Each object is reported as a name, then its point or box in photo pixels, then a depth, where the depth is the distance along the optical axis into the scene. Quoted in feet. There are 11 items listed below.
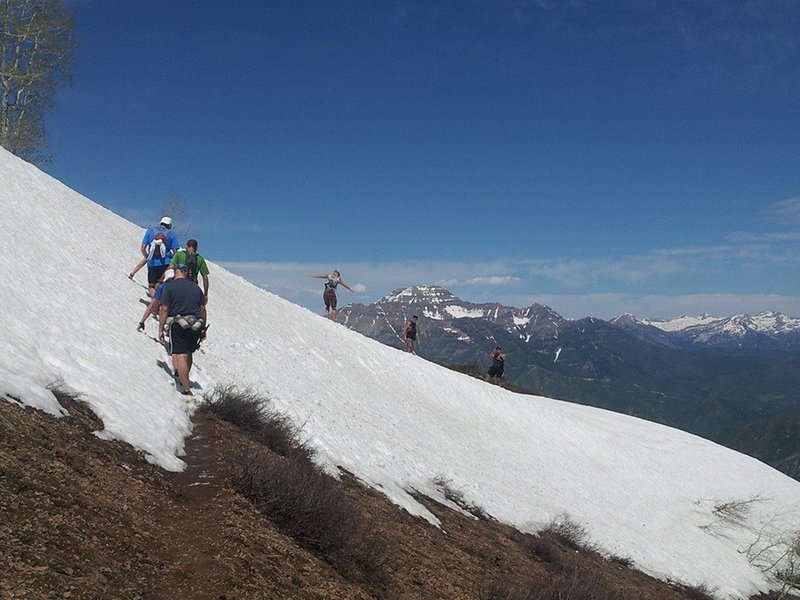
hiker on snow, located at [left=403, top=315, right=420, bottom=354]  107.04
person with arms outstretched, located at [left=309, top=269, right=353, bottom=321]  91.50
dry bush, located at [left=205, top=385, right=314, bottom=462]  37.01
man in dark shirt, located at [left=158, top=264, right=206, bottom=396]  36.99
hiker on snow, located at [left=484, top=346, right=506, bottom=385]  116.78
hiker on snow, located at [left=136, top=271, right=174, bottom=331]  47.29
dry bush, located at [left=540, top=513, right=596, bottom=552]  53.16
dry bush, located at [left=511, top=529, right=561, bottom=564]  42.32
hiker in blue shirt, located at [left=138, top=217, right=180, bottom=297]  53.47
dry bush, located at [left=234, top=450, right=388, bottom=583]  23.32
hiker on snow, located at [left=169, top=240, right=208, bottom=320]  48.98
